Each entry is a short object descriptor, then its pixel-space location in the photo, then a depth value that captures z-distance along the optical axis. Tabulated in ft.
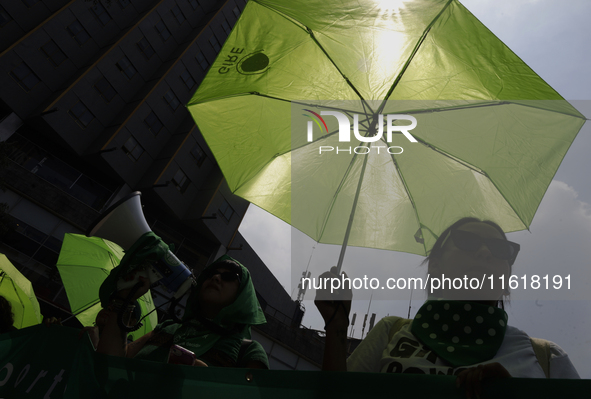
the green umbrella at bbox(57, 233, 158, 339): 17.21
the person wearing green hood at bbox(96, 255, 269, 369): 6.90
